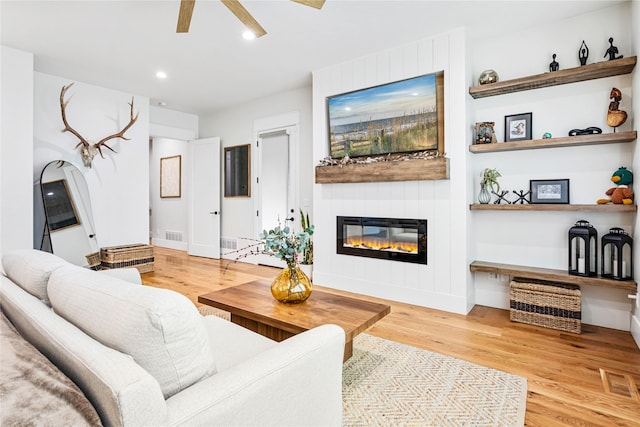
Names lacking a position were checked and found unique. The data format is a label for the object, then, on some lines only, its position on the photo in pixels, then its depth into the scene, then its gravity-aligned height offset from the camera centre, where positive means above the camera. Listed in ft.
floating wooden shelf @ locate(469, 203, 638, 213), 8.71 +0.10
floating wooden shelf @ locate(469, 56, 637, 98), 8.86 +3.84
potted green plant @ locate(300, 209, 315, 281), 14.85 -2.30
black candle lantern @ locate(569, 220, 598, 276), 9.29 -1.09
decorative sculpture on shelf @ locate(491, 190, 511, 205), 10.99 +0.43
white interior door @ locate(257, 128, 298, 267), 17.93 +1.70
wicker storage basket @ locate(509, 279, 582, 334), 9.14 -2.66
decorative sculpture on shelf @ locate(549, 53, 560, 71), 9.93 +4.33
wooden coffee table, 6.14 -2.02
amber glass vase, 7.06 -1.60
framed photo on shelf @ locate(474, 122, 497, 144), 10.78 +2.52
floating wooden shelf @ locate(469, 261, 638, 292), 8.66 -1.84
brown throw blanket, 1.97 -1.17
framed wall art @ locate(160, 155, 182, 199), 24.49 +2.65
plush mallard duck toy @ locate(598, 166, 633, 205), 8.91 +0.62
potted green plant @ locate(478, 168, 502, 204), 10.93 +0.90
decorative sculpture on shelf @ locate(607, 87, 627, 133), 9.05 +2.68
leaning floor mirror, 13.73 -0.09
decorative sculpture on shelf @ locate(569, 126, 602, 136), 9.31 +2.26
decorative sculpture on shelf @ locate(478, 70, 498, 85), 10.68 +4.30
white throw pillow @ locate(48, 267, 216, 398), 2.60 -0.96
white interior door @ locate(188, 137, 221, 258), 20.18 +0.86
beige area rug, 5.53 -3.39
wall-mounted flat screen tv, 11.25 +3.36
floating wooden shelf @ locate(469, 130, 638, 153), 8.73 +1.97
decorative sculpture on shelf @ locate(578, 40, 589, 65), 9.61 +4.58
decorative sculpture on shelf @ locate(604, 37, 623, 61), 9.17 +4.39
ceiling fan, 7.82 +4.93
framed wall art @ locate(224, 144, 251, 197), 18.93 +2.38
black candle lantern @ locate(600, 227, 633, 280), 8.84 -1.21
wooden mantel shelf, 10.71 +1.41
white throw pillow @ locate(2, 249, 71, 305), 4.03 -0.74
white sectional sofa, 2.24 -1.18
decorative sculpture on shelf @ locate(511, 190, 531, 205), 10.60 +0.44
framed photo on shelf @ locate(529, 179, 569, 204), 9.99 +0.62
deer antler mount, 14.32 +3.20
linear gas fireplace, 11.61 -1.00
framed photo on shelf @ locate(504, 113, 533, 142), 10.53 +2.69
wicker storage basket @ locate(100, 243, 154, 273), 15.14 -2.12
